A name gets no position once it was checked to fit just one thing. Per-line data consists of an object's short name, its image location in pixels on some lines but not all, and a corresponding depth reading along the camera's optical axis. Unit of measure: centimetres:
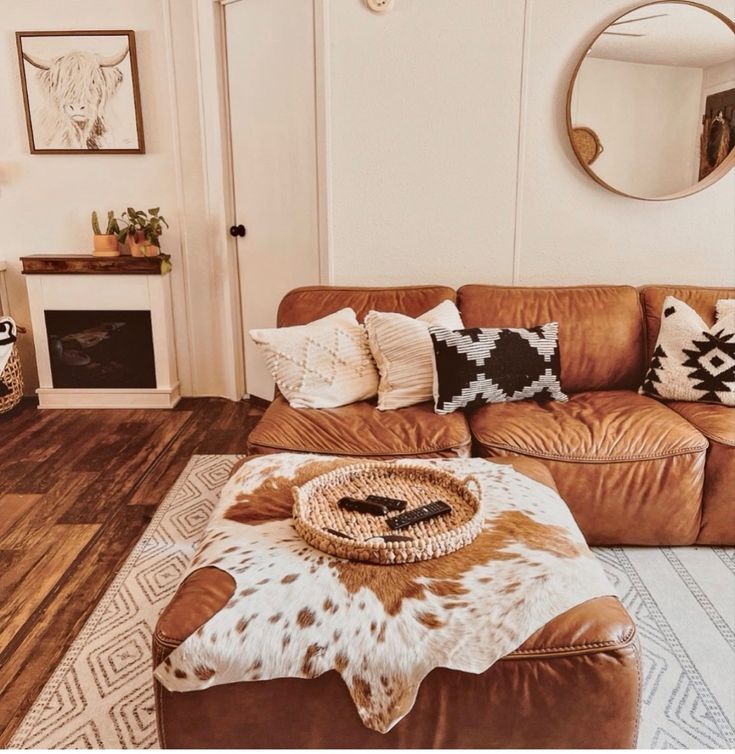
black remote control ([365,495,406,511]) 171
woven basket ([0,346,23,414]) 386
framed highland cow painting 382
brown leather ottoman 132
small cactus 383
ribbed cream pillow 260
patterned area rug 164
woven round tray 150
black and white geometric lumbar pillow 253
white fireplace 388
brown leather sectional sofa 232
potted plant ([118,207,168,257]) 386
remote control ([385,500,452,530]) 162
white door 340
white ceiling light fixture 294
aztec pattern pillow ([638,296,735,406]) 258
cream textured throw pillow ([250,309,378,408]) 261
